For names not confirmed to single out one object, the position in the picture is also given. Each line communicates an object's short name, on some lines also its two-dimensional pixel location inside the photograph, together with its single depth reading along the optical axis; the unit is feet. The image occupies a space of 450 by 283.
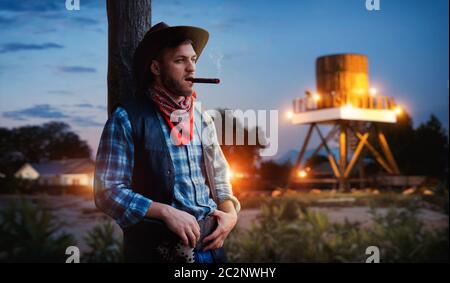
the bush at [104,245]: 18.31
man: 8.84
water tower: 44.70
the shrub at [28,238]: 16.55
